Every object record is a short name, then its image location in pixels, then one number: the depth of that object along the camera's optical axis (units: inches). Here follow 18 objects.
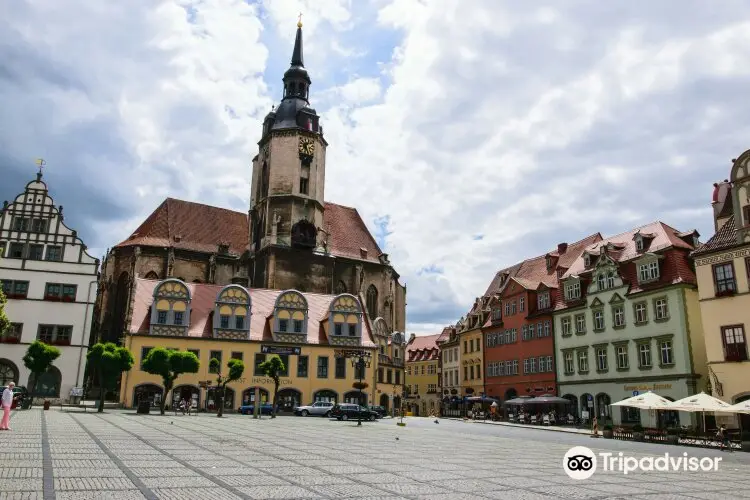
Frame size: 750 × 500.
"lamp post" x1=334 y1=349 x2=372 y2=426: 1524.6
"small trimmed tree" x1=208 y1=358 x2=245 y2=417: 1696.6
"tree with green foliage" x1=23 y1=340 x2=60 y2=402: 1683.1
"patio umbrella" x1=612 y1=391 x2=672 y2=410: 1203.2
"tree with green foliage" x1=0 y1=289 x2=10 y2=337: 1471.5
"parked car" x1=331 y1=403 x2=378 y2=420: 1743.4
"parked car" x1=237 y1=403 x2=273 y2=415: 1924.0
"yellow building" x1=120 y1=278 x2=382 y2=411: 2015.3
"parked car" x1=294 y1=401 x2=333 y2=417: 1974.7
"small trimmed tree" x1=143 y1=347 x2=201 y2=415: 1652.3
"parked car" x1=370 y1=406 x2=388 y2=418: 2174.7
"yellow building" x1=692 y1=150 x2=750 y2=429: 1337.4
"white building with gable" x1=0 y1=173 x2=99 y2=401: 2073.1
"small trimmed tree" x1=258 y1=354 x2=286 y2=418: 1777.8
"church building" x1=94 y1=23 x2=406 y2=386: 2701.8
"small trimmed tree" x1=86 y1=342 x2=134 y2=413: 1630.2
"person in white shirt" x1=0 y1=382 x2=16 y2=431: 805.2
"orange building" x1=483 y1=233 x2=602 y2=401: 2055.9
